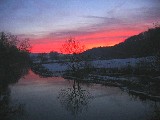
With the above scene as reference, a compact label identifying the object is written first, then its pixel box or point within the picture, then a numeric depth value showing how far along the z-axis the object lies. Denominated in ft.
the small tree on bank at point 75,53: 184.96
